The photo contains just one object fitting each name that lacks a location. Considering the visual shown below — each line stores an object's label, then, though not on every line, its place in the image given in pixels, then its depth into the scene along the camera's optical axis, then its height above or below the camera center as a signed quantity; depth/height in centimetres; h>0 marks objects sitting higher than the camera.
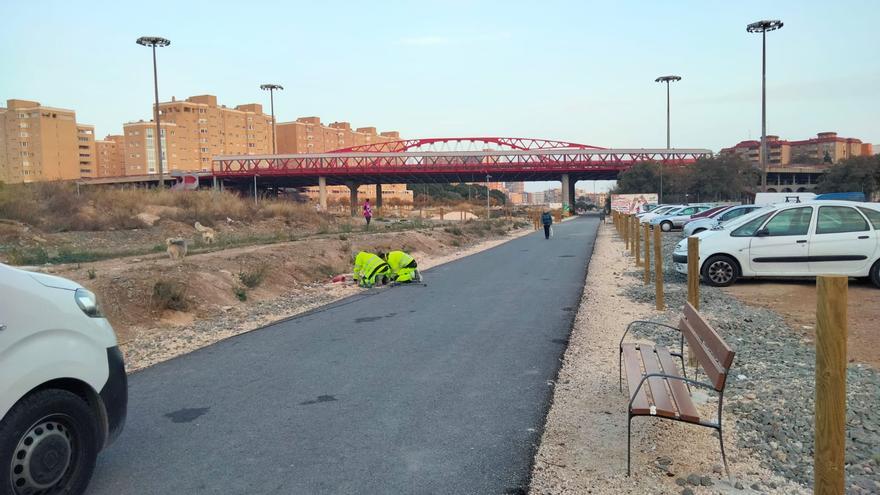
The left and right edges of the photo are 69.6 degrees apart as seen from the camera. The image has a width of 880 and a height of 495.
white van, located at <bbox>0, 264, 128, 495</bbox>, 328 -97
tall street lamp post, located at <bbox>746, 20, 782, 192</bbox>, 4334 +1111
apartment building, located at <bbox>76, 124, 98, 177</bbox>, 14525 +1381
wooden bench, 408 -138
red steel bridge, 8800 +522
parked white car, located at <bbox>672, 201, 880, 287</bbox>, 1145 -93
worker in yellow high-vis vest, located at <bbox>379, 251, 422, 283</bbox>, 1470 -149
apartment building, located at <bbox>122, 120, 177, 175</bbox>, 12588 +1274
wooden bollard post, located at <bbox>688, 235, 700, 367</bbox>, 752 -98
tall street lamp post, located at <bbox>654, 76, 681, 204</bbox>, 7163 +1338
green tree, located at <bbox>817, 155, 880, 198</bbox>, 5153 +139
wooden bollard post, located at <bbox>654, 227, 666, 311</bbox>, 1030 -140
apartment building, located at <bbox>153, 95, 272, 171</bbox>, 12812 +1635
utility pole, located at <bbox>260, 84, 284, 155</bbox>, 7688 +1447
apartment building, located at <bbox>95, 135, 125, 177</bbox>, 16275 +1420
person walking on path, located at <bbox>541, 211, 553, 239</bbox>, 3209 -107
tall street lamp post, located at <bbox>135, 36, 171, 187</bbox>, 5325 +1415
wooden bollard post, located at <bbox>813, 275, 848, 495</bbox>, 316 -97
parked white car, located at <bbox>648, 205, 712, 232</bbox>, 3606 -118
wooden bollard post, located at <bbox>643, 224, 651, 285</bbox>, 1345 -126
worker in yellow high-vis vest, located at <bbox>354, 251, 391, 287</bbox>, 1434 -152
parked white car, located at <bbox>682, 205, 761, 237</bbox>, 2420 -96
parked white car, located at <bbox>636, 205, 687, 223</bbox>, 4069 -101
